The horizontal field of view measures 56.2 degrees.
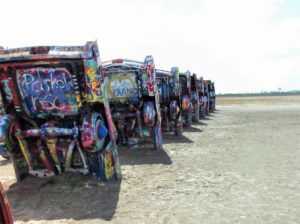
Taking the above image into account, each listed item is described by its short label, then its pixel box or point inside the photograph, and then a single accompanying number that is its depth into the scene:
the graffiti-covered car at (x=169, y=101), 10.21
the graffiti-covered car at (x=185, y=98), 11.59
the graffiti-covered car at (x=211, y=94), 23.67
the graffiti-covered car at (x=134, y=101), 7.49
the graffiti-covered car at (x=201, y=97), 18.06
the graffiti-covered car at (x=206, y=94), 20.27
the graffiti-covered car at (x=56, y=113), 4.43
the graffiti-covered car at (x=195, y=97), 14.94
